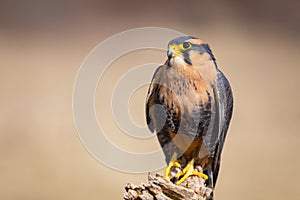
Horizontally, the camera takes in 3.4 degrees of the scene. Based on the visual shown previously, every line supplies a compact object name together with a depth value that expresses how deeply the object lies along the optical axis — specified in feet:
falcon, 29.20
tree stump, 28.92
